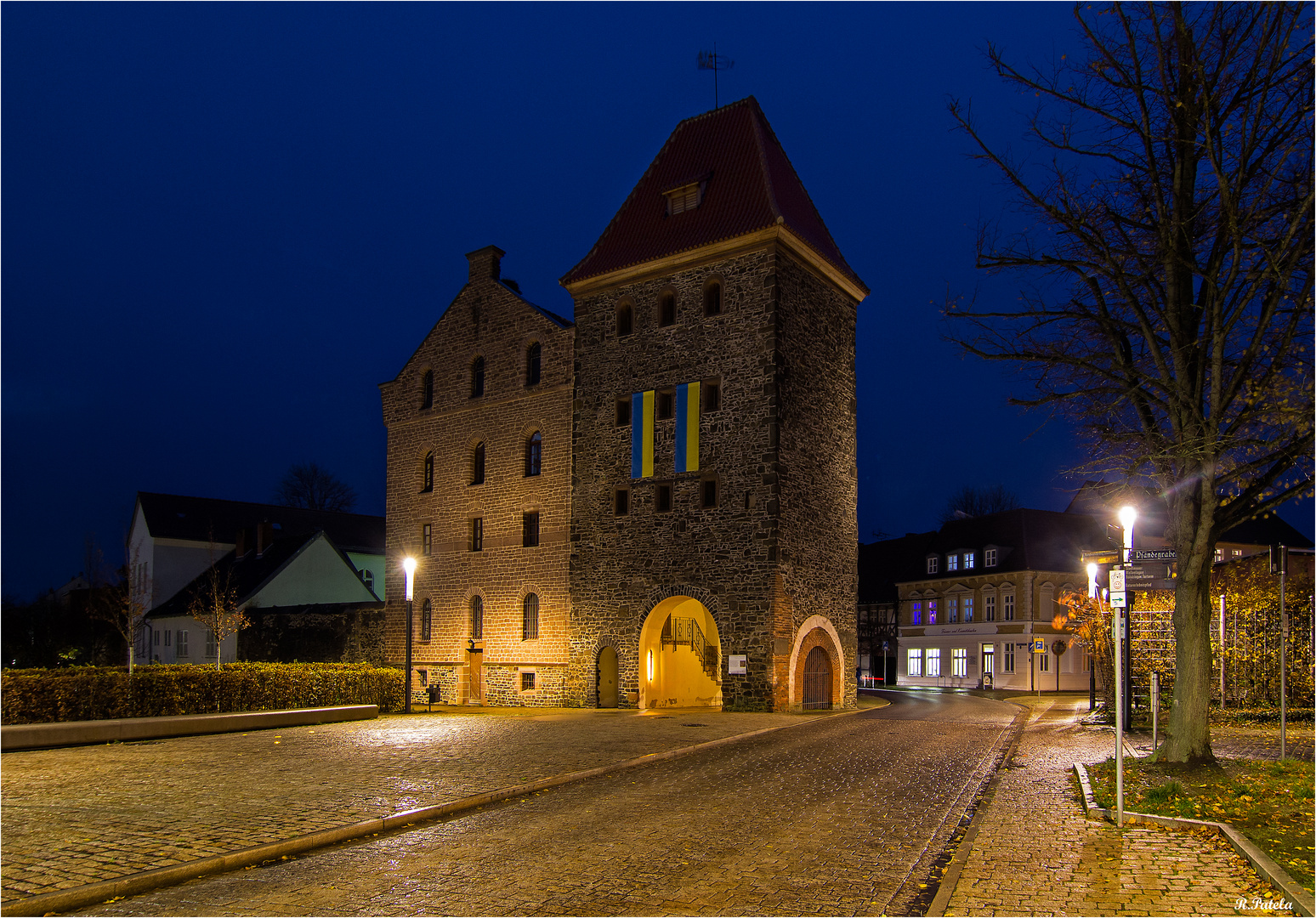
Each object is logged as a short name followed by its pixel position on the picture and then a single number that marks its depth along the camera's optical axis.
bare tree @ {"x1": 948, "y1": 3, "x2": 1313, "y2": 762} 11.67
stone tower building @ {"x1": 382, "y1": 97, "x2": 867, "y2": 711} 26.33
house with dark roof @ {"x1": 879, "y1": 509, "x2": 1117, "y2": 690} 45.75
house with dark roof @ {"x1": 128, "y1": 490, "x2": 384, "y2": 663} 48.91
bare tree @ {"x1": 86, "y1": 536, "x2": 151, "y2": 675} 44.75
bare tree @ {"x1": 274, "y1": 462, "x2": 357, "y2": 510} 73.25
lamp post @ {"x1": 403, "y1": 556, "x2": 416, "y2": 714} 24.38
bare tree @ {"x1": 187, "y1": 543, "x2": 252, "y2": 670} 39.53
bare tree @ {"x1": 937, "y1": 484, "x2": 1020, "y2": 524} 72.00
